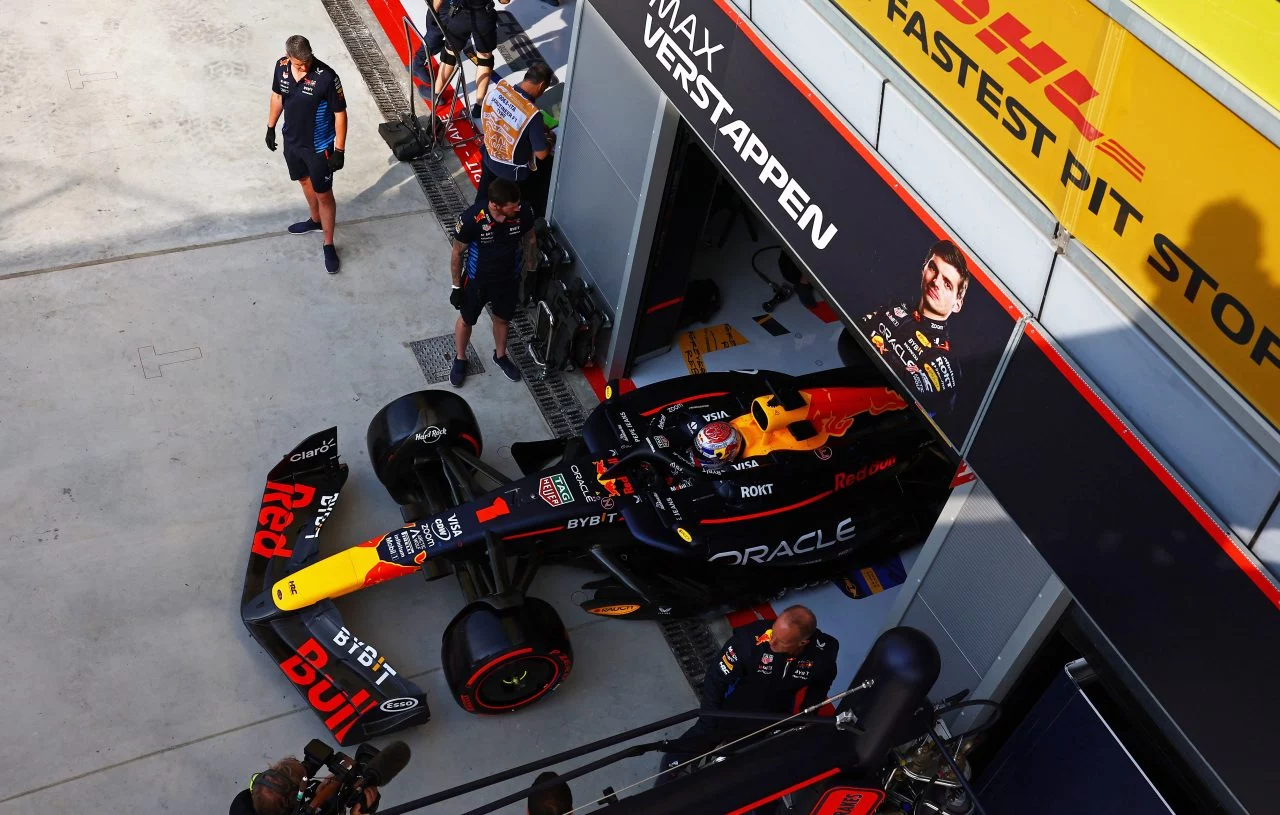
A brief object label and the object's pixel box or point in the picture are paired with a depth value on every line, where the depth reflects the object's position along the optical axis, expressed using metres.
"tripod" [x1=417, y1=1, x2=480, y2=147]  9.29
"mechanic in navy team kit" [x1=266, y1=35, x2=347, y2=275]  7.49
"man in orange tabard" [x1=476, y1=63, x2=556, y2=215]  7.74
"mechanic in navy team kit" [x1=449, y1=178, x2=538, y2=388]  6.96
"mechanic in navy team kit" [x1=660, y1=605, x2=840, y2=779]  4.86
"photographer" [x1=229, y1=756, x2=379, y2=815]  3.97
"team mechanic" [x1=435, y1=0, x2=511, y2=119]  9.18
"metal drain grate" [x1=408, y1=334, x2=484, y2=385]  7.67
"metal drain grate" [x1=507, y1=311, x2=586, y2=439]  7.49
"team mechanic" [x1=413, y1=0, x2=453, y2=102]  9.27
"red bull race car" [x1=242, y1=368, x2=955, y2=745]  5.69
